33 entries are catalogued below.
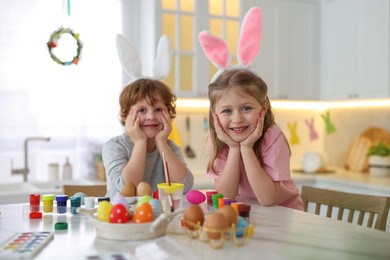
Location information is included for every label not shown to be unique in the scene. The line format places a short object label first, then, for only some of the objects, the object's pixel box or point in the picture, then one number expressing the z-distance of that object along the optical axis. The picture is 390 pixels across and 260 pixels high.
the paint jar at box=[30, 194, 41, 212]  1.48
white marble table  1.00
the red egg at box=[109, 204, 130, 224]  1.12
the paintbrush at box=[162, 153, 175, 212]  1.31
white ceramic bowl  1.10
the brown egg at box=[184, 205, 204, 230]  1.12
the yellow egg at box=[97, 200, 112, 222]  1.15
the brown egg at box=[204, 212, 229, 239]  1.04
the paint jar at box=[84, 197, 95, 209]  1.41
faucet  3.00
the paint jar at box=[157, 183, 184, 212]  1.34
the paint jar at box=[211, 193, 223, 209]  1.45
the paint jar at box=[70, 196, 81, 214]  1.41
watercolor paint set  0.97
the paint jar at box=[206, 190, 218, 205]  1.54
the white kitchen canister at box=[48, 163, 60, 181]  3.10
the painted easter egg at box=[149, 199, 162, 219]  1.22
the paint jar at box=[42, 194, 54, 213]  1.44
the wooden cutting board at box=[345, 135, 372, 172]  3.67
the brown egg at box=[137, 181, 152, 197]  1.50
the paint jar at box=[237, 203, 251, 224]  1.20
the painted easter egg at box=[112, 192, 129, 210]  1.19
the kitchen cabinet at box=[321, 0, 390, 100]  3.33
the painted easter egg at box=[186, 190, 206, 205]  1.56
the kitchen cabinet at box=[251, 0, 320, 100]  3.61
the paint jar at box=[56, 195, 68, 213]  1.43
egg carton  1.04
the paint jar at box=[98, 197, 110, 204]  1.44
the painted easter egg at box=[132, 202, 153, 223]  1.13
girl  1.70
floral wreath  2.35
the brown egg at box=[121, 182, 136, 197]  1.51
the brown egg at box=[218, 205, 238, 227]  1.09
